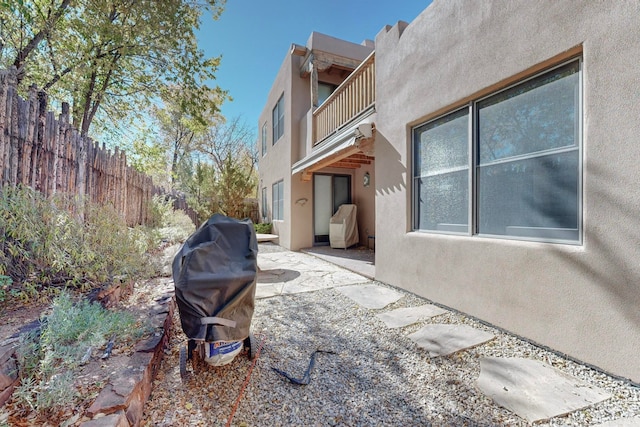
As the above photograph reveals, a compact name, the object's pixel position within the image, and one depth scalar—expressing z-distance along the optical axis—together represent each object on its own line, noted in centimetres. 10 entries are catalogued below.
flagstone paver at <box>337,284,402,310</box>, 379
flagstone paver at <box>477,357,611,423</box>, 180
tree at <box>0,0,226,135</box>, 518
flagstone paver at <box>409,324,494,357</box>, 259
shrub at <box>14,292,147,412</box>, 149
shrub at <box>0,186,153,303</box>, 247
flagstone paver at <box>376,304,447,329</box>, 317
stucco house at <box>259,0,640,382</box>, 206
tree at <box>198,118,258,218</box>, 2164
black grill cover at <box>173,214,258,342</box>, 195
